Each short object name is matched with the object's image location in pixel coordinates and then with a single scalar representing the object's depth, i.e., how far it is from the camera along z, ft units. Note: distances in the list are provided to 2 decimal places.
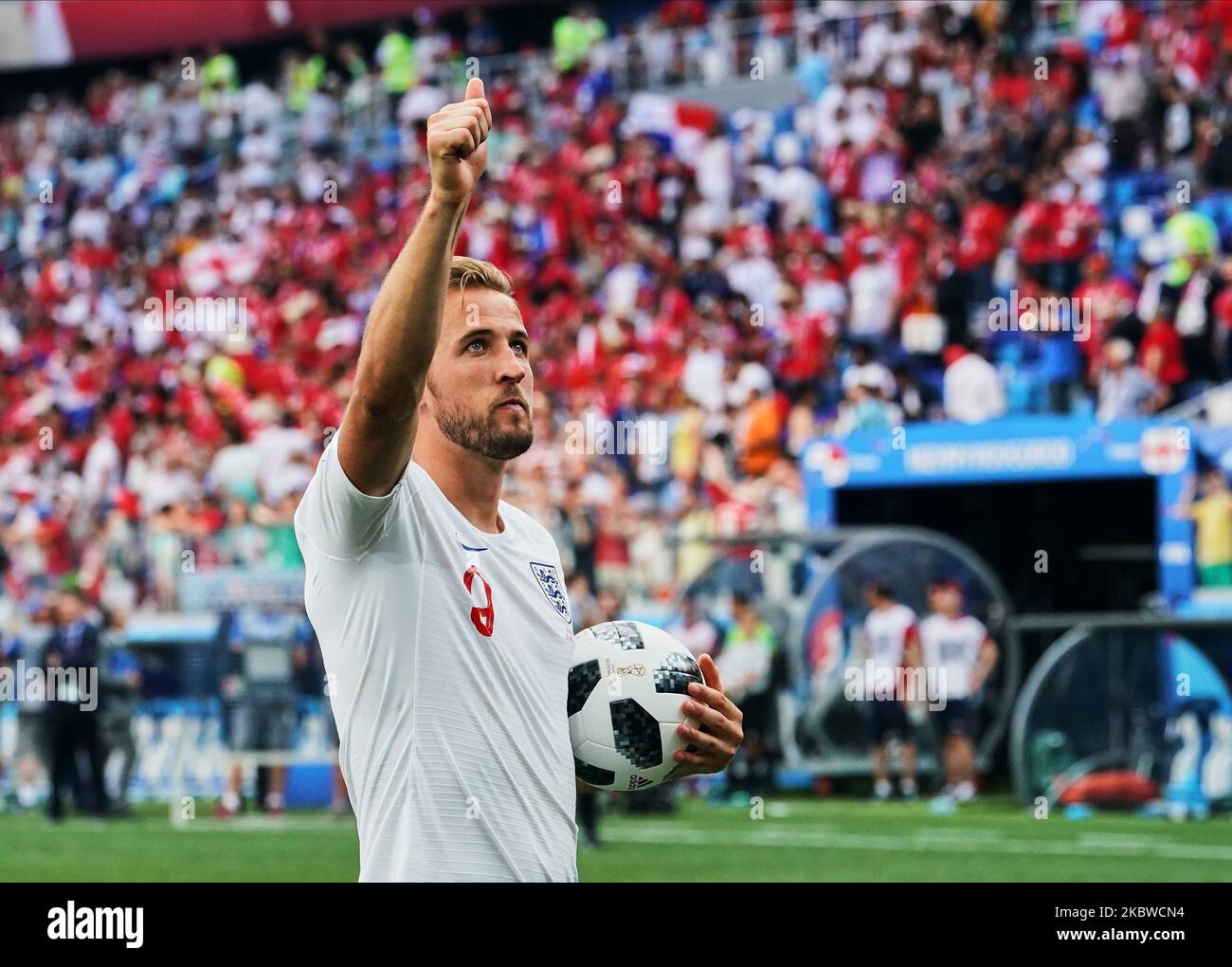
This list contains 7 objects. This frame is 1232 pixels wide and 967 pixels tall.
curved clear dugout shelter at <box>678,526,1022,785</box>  43.24
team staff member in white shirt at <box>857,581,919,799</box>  43.27
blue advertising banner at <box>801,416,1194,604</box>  42.11
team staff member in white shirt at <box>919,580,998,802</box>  42.75
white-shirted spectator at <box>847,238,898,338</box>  52.21
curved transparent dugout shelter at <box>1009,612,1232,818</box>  38.40
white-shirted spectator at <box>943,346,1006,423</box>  46.91
